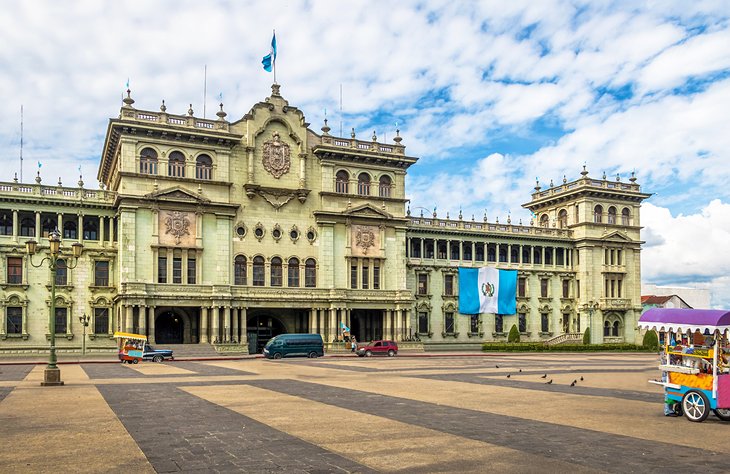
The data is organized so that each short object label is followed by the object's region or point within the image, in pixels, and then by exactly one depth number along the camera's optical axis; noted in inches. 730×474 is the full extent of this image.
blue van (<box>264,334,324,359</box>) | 2098.9
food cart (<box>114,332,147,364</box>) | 1854.1
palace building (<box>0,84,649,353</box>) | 2326.5
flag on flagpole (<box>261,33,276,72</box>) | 2586.1
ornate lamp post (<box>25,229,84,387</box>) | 1101.7
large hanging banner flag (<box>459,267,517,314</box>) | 3029.0
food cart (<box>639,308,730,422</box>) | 692.1
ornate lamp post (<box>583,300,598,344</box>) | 3253.0
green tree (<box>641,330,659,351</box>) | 2947.8
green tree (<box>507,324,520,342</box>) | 2925.7
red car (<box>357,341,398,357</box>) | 2278.4
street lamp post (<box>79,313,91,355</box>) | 2199.4
